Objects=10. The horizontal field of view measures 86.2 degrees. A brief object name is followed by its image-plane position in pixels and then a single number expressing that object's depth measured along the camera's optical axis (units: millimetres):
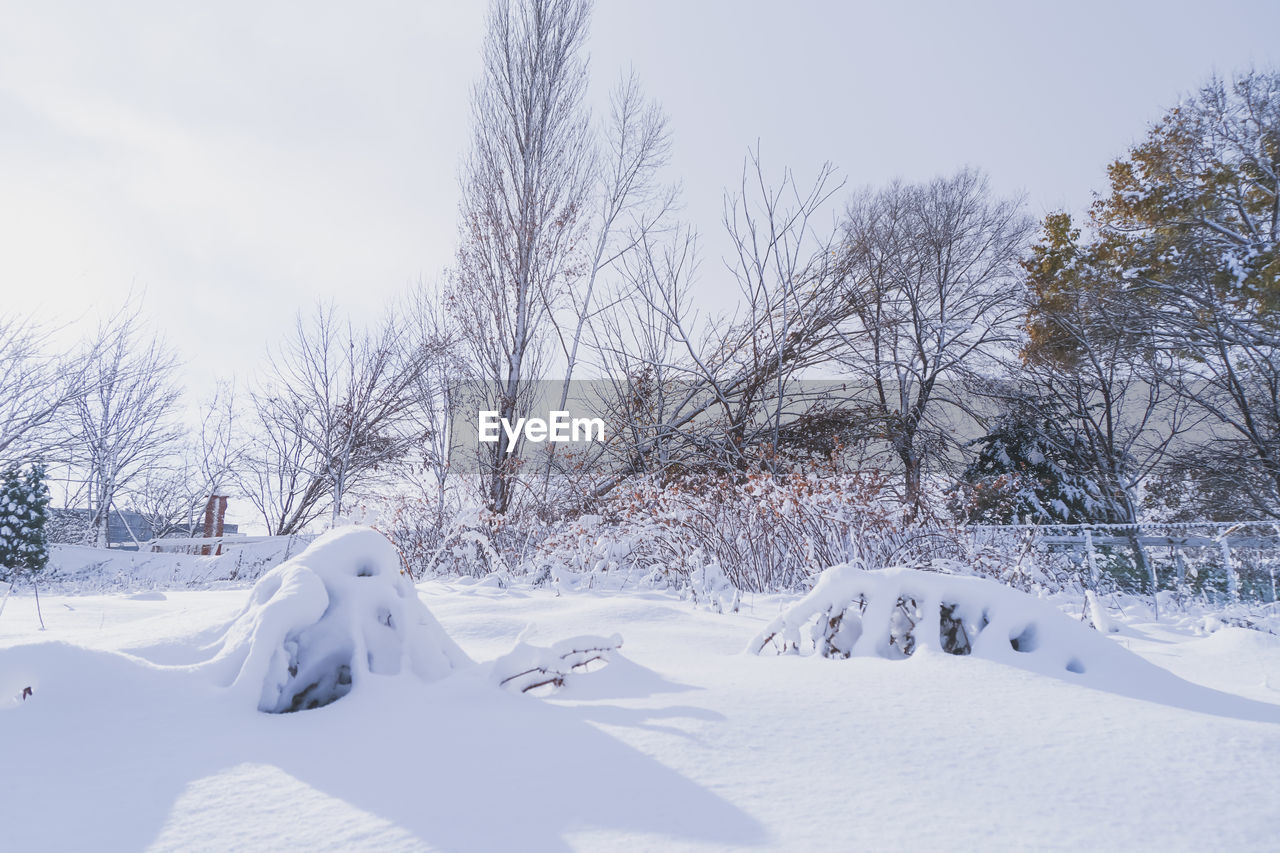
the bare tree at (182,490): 16984
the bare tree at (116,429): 13781
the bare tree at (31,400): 10680
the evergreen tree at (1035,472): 11453
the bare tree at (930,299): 10914
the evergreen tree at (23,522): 9477
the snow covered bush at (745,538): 4578
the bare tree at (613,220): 8822
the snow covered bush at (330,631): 1688
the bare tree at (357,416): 13562
